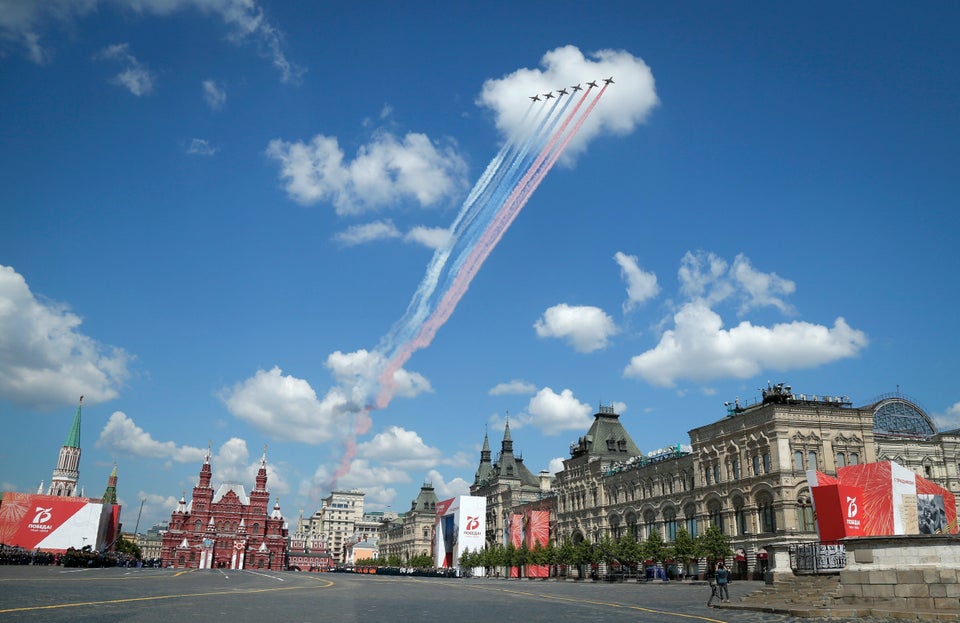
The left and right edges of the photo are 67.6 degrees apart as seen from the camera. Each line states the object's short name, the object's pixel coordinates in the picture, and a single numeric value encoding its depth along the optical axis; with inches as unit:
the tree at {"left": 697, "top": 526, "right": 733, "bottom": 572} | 2390.5
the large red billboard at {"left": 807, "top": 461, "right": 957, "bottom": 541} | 1875.0
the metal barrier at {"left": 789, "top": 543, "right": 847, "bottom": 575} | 1488.7
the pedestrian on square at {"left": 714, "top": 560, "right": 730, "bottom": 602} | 1159.6
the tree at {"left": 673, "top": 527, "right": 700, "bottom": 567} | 2429.9
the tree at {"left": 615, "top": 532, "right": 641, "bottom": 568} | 2797.7
